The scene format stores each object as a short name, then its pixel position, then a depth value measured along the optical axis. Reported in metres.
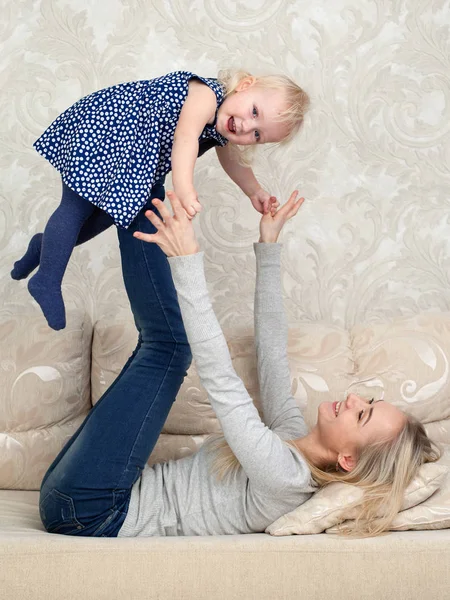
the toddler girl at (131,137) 1.73
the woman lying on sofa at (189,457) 1.56
